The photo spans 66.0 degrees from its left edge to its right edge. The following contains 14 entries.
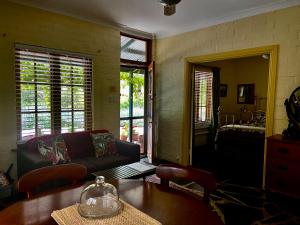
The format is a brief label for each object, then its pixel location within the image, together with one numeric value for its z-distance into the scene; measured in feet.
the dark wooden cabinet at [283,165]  9.38
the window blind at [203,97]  18.53
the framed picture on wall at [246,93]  21.94
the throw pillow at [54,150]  9.89
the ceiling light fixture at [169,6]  5.96
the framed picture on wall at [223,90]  21.55
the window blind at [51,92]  10.65
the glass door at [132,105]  15.34
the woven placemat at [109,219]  3.67
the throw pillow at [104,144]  11.76
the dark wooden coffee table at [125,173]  8.58
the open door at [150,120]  15.06
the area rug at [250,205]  8.33
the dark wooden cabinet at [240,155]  13.17
